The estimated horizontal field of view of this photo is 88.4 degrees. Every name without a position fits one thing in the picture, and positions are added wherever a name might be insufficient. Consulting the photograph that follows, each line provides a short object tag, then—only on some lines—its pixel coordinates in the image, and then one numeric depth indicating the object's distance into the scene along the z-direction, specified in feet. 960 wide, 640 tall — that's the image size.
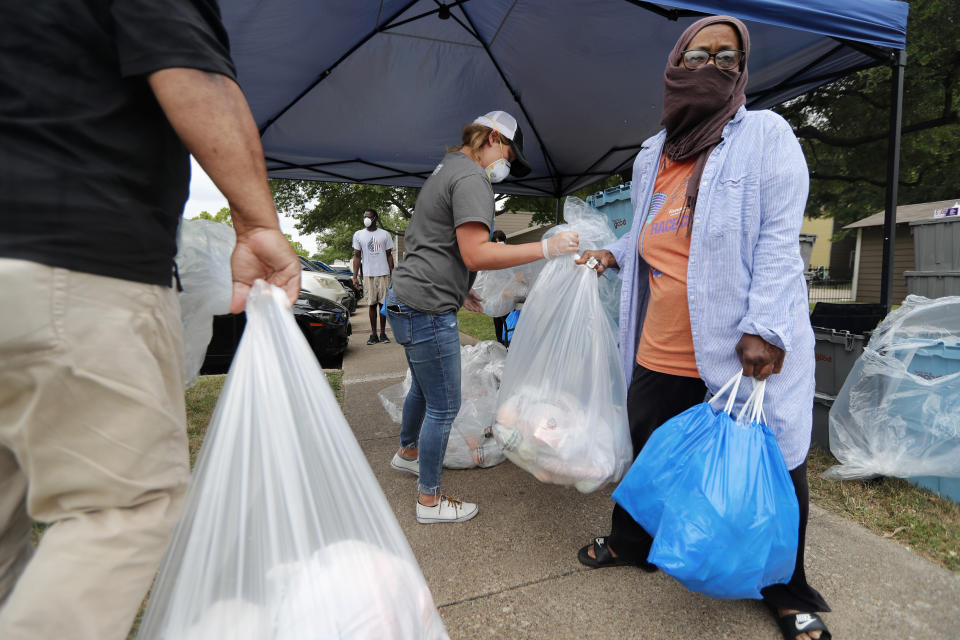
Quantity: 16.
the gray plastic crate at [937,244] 10.16
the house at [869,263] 42.45
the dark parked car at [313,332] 15.49
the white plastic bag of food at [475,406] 9.14
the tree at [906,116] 30.50
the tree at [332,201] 49.05
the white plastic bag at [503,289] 9.42
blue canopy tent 9.39
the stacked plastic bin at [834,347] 9.00
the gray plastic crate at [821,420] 9.38
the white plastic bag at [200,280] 4.09
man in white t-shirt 22.44
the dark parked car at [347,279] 37.40
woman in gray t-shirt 6.38
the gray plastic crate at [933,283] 10.14
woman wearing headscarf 4.54
